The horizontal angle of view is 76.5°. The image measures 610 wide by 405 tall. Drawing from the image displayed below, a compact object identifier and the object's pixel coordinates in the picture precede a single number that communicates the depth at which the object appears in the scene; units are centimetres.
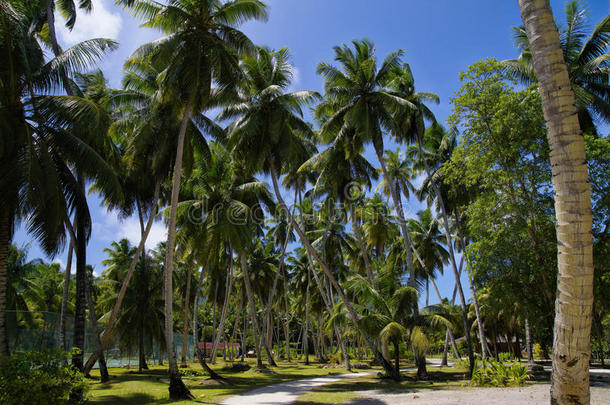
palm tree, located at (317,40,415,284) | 1937
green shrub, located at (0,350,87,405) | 725
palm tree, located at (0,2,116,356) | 1030
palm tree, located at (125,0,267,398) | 1423
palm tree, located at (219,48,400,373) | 1897
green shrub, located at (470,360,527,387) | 1338
